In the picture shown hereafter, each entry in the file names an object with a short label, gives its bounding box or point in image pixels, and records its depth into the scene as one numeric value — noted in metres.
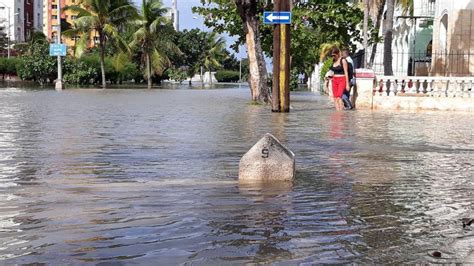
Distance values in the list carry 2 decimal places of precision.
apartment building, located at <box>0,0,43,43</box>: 96.62
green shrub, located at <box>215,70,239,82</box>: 119.39
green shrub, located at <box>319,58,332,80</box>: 39.97
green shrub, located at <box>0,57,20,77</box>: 69.19
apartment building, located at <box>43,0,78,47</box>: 124.25
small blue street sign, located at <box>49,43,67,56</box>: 46.27
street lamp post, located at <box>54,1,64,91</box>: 42.84
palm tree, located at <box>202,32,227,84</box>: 90.75
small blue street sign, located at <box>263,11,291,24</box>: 17.33
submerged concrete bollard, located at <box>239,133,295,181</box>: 6.97
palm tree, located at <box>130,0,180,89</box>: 57.12
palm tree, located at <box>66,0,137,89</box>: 51.72
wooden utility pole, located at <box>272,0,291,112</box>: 17.95
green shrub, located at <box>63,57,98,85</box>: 59.78
